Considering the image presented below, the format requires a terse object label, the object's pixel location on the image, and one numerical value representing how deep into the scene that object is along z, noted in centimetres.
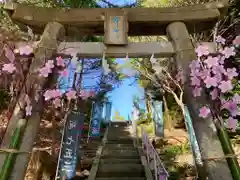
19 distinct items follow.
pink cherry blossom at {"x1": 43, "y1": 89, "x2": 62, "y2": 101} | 217
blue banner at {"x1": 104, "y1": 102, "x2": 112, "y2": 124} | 1040
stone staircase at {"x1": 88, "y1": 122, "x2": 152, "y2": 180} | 410
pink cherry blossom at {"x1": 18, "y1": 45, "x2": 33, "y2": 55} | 228
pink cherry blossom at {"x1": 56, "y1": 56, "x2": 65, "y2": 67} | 226
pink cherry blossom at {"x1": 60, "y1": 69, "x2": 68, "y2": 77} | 229
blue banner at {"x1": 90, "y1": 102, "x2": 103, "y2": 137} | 711
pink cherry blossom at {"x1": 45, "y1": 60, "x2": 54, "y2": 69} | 221
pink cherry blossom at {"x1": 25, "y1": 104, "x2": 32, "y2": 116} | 211
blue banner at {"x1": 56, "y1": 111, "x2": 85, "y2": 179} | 264
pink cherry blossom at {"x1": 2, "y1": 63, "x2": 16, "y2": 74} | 210
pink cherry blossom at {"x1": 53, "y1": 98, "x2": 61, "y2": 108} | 221
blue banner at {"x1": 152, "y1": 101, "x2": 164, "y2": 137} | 742
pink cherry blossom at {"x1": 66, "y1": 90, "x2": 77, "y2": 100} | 227
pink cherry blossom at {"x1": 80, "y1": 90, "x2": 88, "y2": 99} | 251
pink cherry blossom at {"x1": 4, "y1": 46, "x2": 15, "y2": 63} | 215
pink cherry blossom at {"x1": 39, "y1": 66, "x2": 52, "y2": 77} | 220
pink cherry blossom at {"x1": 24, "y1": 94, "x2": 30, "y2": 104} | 212
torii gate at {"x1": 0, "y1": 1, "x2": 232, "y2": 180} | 251
